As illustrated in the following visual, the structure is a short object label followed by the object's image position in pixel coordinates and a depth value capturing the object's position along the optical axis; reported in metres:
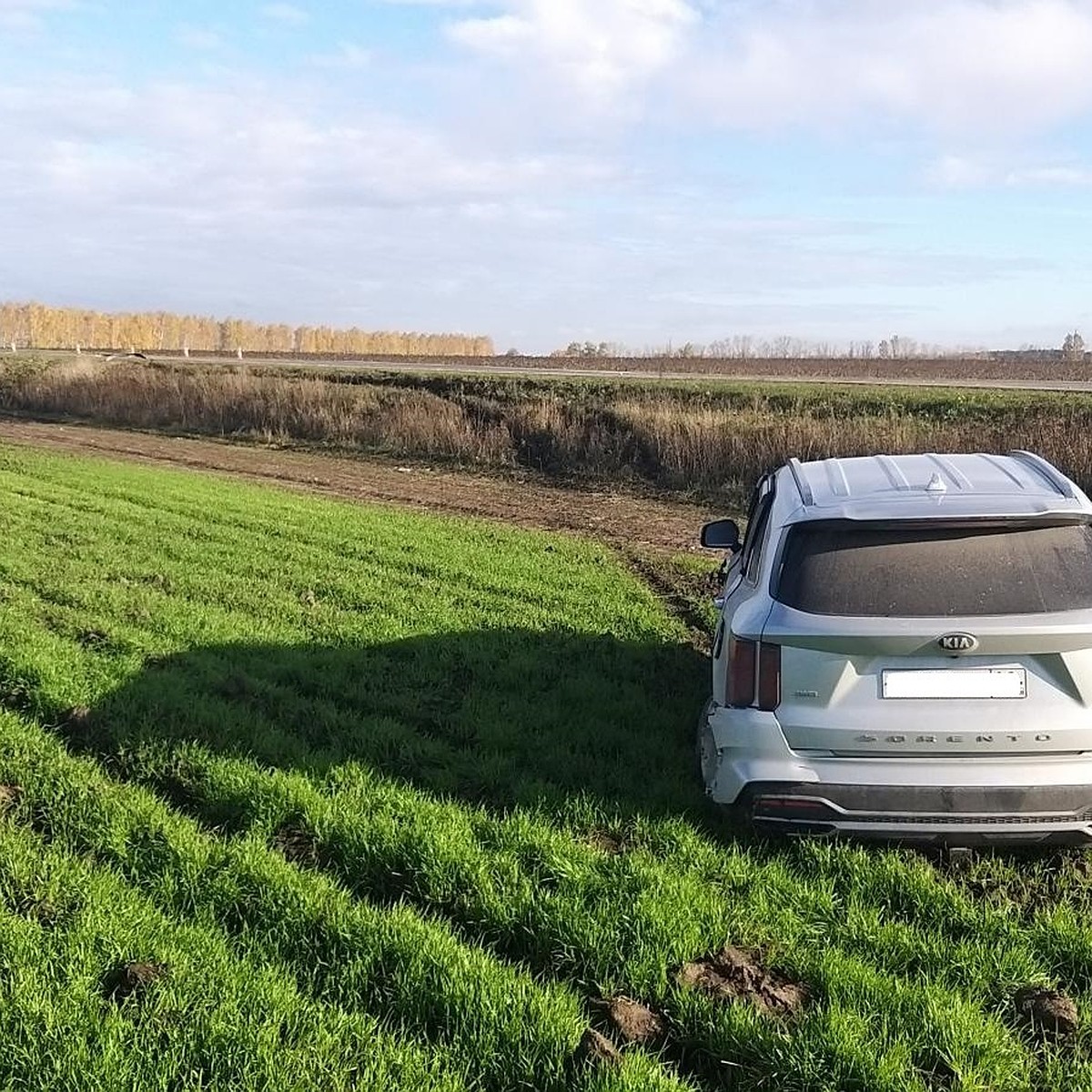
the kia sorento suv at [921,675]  3.91
